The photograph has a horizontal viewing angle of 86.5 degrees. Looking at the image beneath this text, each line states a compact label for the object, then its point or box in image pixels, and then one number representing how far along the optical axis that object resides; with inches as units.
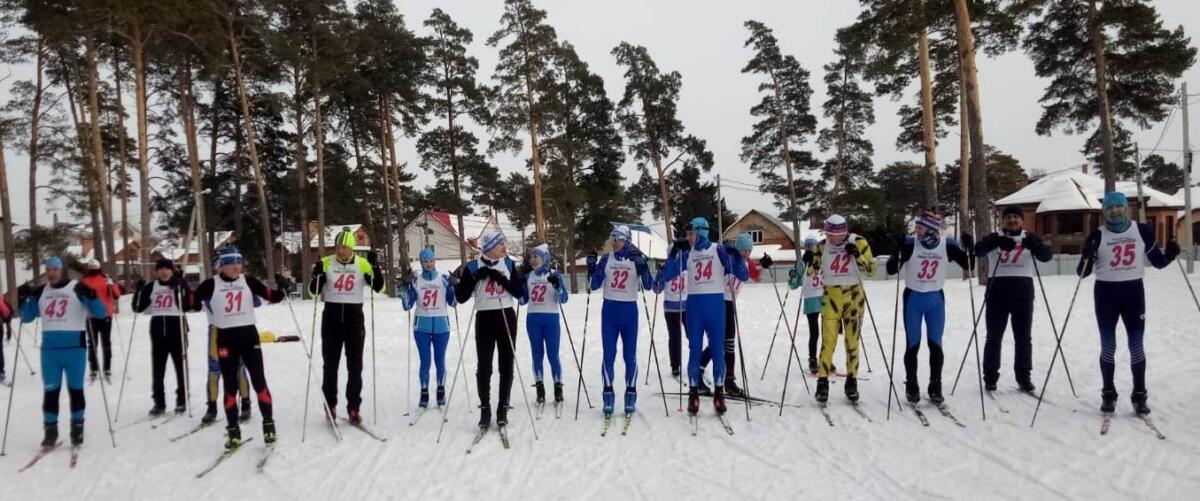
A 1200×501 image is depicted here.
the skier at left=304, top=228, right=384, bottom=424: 243.3
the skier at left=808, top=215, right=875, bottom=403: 249.0
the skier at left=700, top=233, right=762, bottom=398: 276.5
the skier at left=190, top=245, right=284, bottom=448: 220.2
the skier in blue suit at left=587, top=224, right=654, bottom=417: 249.6
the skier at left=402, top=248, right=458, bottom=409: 281.6
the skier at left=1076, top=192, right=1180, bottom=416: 217.5
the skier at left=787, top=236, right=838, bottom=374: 324.5
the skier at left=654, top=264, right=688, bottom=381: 277.4
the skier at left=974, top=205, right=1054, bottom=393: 245.4
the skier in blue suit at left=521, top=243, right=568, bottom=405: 252.2
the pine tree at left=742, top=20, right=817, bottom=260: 1194.0
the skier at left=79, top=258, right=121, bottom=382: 271.5
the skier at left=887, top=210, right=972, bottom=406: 241.0
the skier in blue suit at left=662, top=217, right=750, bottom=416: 241.0
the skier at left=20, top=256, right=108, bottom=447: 227.0
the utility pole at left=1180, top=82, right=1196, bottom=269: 838.0
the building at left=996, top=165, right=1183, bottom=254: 1498.5
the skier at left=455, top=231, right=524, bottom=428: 232.8
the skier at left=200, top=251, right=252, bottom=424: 252.2
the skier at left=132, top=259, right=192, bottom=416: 278.2
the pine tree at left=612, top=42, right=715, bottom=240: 1196.5
